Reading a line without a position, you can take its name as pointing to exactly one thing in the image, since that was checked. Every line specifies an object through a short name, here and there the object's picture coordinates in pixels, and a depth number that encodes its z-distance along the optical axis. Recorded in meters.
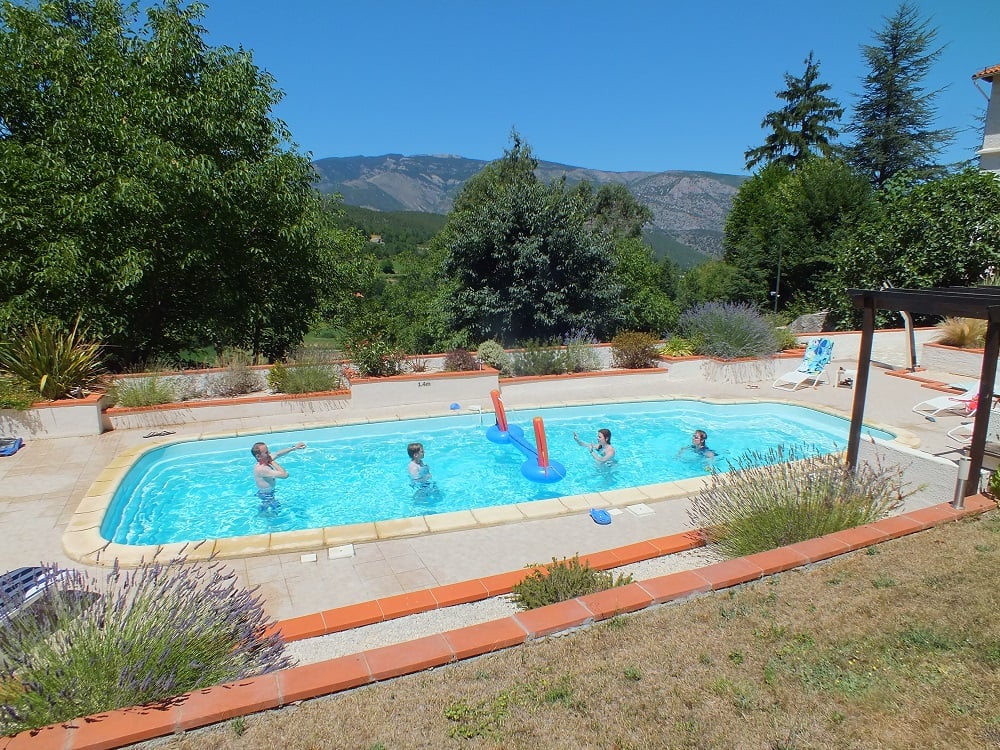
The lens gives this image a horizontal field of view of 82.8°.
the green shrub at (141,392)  9.51
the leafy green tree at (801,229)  24.53
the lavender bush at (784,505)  4.68
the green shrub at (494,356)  12.36
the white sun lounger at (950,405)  8.87
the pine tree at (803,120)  35.78
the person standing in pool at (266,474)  7.49
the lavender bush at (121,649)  2.69
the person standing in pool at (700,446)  9.02
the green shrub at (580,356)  12.56
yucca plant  8.77
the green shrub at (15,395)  8.36
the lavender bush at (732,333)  12.98
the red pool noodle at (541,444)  8.29
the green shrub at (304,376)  10.55
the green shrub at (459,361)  11.86
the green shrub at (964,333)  12.53
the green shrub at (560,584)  3.95
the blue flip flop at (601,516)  5.76
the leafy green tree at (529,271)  15.15
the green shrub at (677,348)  13.55
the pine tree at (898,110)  31.31
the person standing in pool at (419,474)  7.98
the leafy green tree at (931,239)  14.44
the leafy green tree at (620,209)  39.31
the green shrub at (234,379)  10.57
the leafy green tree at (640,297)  16.94
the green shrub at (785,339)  13.63
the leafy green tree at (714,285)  27.36
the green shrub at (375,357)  11.07
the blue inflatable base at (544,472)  8.53
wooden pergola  5.12
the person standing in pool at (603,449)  8.79
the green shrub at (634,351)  12.91
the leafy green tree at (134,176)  10.16
